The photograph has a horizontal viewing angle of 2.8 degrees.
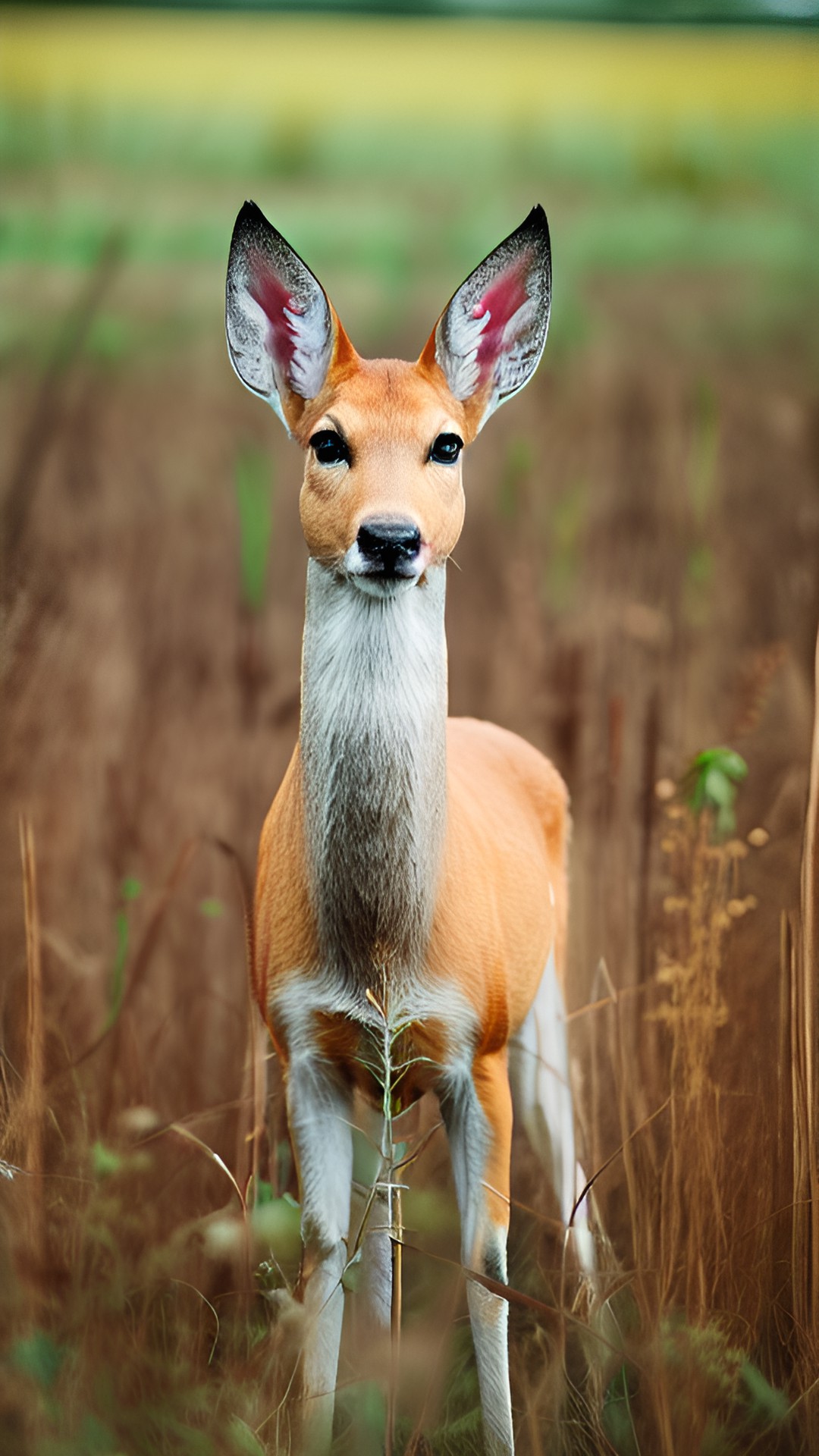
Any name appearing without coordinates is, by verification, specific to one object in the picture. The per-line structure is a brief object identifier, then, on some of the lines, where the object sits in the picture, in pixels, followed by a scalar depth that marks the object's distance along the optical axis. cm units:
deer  1352
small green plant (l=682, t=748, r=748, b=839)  1375
